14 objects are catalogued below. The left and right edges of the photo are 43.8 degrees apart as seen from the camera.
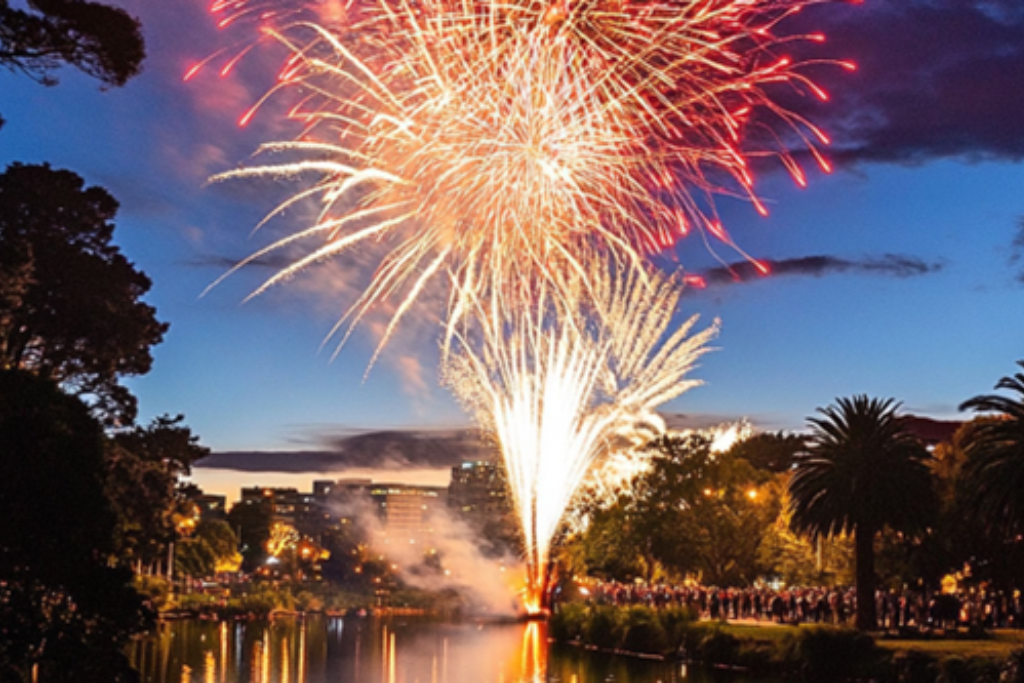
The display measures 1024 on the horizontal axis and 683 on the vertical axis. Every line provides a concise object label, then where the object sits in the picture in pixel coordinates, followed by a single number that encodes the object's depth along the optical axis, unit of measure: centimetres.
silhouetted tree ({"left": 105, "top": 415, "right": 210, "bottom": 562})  5006
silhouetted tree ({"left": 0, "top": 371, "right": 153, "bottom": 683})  2595
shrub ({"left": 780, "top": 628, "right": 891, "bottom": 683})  4569
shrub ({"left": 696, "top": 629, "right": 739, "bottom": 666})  5366
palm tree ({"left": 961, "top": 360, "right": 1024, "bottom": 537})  4456
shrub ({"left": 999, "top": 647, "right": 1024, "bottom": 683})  3547
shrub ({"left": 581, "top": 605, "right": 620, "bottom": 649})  6631
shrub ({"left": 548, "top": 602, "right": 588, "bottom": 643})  7188
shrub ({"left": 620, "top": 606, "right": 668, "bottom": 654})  6131
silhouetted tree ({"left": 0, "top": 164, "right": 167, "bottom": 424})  4722
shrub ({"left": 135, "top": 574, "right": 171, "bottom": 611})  8412
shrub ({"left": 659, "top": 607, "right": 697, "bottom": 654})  5978
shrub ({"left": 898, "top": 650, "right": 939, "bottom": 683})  4177
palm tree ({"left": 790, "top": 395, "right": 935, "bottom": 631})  5225
